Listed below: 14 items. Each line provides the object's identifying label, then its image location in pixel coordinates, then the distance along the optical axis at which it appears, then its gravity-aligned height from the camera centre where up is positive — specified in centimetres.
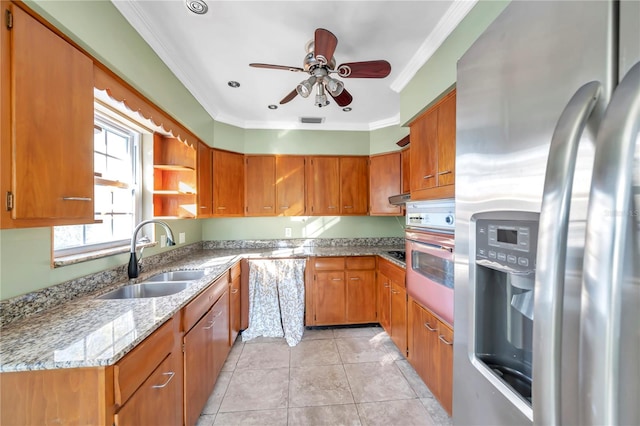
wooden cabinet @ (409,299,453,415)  151 -96
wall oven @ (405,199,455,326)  150 -29
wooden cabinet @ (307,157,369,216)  327 +34
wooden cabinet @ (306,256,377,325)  283 -92
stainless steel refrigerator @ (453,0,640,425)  35 +1
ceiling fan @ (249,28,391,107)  161 +98
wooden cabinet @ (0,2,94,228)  87 +35
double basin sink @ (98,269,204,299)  156 -52
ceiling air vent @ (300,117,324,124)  310 +120
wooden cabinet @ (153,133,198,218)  230 +36
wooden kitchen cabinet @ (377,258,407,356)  218 -88
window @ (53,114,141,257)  157 +17
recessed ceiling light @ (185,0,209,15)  140 +122
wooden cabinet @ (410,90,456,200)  154 +43
